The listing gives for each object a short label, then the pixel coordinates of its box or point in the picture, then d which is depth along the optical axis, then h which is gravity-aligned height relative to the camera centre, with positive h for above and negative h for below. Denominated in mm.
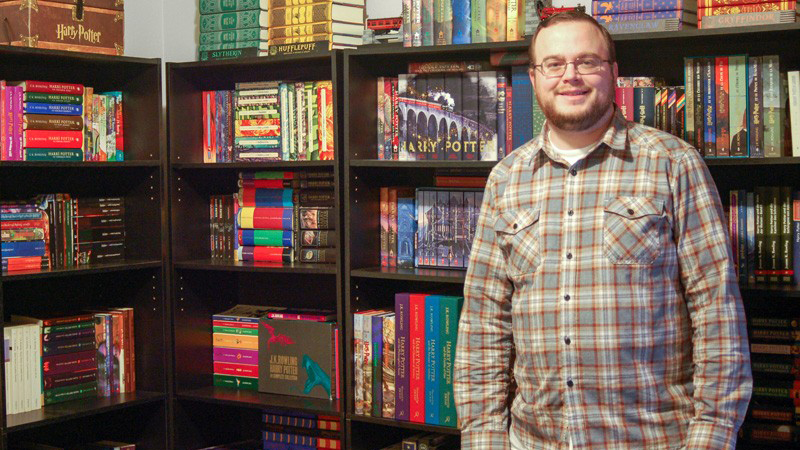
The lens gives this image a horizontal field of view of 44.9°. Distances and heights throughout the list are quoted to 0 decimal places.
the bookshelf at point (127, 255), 3365 -175
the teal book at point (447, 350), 2965 -448
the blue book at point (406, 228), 3148 -76
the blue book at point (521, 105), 2889 +298
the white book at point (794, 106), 2586 +257
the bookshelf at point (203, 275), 3377 -259
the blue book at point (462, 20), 2924 +557
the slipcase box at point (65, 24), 3090 +597
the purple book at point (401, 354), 3037 -472
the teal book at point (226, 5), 3373 +710
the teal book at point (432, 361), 2988 -484
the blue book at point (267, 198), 3383 +28
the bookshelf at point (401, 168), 2766 +111
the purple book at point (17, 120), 3082 +278
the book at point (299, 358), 3297 -528
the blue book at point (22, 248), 3082 -133
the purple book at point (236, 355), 3477 -542
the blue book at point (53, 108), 3131 +324
